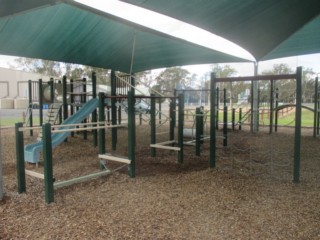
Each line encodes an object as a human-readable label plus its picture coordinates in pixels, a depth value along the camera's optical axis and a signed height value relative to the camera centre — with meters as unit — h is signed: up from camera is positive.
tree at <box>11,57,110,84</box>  33.17 +4.10
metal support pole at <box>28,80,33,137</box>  10.41 +0.15
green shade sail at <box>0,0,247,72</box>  6.34 +1.80
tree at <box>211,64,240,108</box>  40.81 +4.55
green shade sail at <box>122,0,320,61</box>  4.92 +1.67
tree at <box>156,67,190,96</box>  41.17 +3.69
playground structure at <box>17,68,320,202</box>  4.46 -0.45
